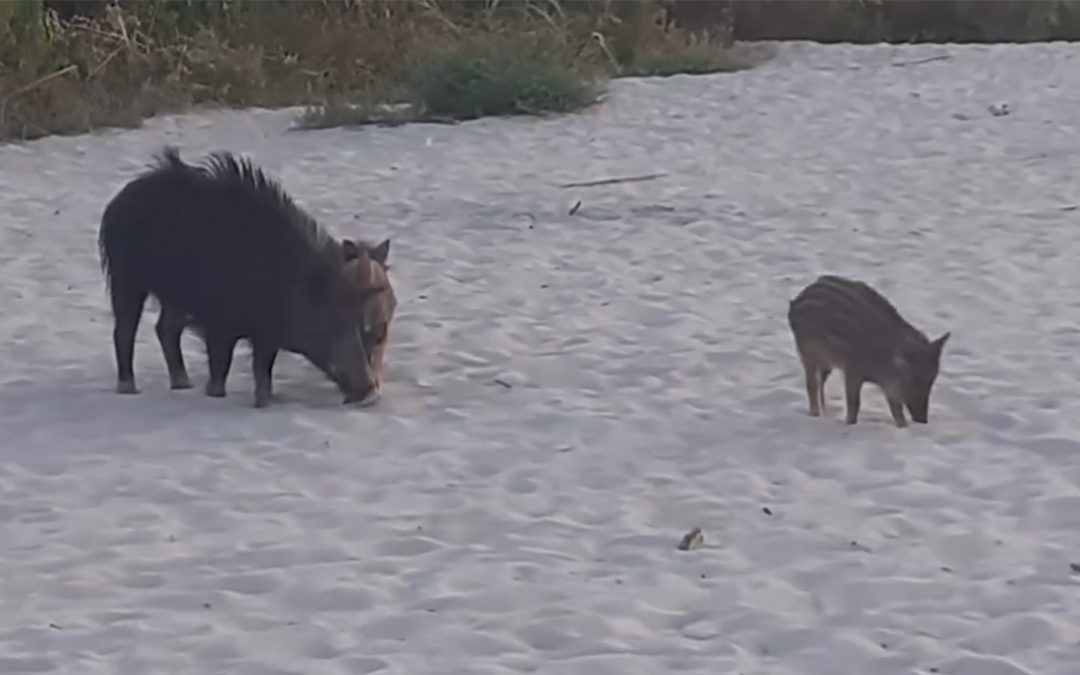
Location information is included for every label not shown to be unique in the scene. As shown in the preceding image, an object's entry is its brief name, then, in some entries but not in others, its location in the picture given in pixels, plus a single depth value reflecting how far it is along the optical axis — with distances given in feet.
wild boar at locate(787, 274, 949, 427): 48.24
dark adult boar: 51.13
